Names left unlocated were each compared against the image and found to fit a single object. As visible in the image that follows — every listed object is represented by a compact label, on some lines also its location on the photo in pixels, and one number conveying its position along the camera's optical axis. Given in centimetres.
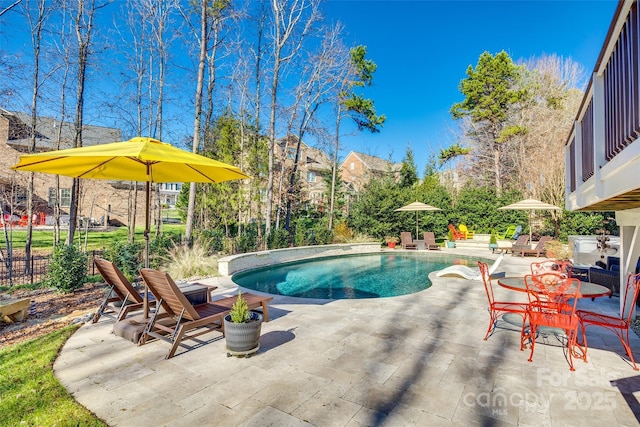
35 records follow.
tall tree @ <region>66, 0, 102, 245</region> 916
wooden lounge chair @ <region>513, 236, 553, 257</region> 1372
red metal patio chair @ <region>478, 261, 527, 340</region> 443
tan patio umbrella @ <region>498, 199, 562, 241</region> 1421
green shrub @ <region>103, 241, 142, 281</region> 905
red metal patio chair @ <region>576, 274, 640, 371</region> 380
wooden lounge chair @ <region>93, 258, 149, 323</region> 493
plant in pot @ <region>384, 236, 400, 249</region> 1823
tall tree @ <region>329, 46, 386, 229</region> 2033
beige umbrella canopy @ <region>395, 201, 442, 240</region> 1667
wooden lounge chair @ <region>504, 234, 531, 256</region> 1409
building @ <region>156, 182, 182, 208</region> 5302
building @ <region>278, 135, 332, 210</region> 1975
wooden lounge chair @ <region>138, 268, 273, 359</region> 403
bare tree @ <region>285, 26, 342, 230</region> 1703
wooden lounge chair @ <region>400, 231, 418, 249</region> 1738
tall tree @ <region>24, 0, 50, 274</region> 893
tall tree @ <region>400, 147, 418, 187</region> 2633
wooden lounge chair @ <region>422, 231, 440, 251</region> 1712
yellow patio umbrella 418
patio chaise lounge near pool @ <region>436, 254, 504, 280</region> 905
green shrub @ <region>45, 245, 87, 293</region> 707
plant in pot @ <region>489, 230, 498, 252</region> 1580
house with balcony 207
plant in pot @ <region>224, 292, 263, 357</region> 396
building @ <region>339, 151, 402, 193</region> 4147
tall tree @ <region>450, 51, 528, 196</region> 2527
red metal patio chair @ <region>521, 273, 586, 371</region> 389
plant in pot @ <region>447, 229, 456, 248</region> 1775
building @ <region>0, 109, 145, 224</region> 991
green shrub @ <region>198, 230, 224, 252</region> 1177
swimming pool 933
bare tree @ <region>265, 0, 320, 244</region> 1506
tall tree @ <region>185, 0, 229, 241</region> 1065
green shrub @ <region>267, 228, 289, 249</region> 1404
